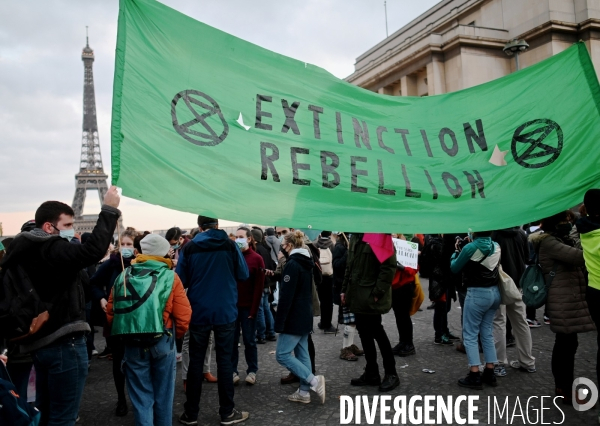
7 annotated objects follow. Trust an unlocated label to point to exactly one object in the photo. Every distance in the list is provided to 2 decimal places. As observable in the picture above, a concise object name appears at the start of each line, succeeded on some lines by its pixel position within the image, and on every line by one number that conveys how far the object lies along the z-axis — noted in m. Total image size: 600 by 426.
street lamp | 15.27
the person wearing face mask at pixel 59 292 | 2.85
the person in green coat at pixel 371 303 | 4.92
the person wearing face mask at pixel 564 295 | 4.28
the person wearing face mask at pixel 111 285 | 4.62
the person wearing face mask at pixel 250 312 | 5.41
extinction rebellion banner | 2.88
